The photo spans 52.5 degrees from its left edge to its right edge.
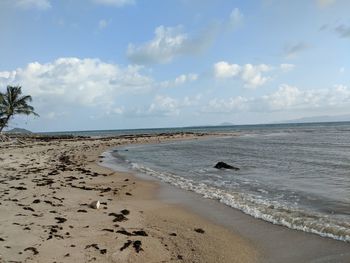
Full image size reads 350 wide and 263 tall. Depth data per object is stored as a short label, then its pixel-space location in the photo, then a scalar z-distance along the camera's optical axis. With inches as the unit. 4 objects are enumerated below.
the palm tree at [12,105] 2038.6
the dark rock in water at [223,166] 857.7
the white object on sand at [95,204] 424.6
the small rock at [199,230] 337.4
